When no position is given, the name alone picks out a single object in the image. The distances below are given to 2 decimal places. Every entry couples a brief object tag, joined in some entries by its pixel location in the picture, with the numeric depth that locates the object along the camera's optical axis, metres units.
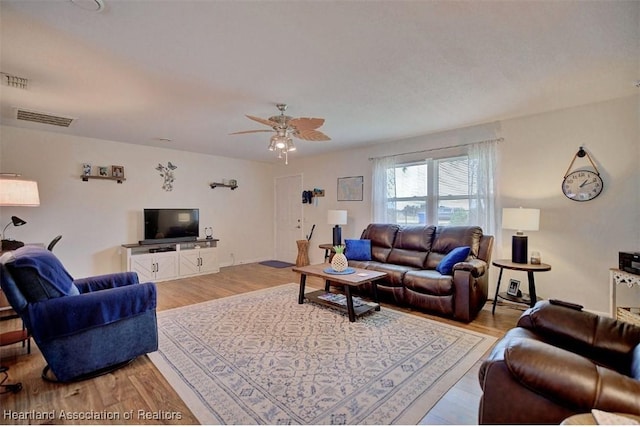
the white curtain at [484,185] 3.98
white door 6.85
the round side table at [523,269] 3.26
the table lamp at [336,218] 5.34
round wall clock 3.28
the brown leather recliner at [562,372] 1.01
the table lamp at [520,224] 3.35
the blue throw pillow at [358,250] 4.47
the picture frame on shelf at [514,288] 3.69
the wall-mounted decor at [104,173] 4.71
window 4.34
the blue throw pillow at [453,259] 3.43
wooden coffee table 3.21
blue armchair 1.96
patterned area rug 1.81
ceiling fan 2.90
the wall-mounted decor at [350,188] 5.59
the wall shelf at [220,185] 6.25
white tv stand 4.93
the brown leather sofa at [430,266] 3.20
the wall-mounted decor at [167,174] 5.56
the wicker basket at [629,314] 2.53
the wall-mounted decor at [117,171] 4.98
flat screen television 5.24
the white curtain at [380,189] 5.12
